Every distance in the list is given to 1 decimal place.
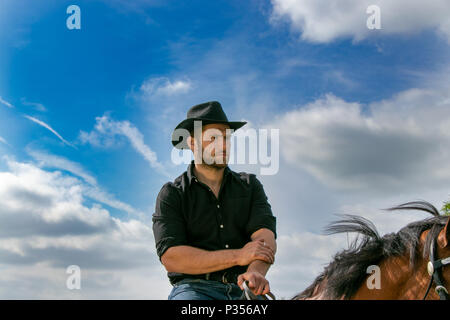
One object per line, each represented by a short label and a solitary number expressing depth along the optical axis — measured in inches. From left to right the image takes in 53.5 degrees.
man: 178.5
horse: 168.6
